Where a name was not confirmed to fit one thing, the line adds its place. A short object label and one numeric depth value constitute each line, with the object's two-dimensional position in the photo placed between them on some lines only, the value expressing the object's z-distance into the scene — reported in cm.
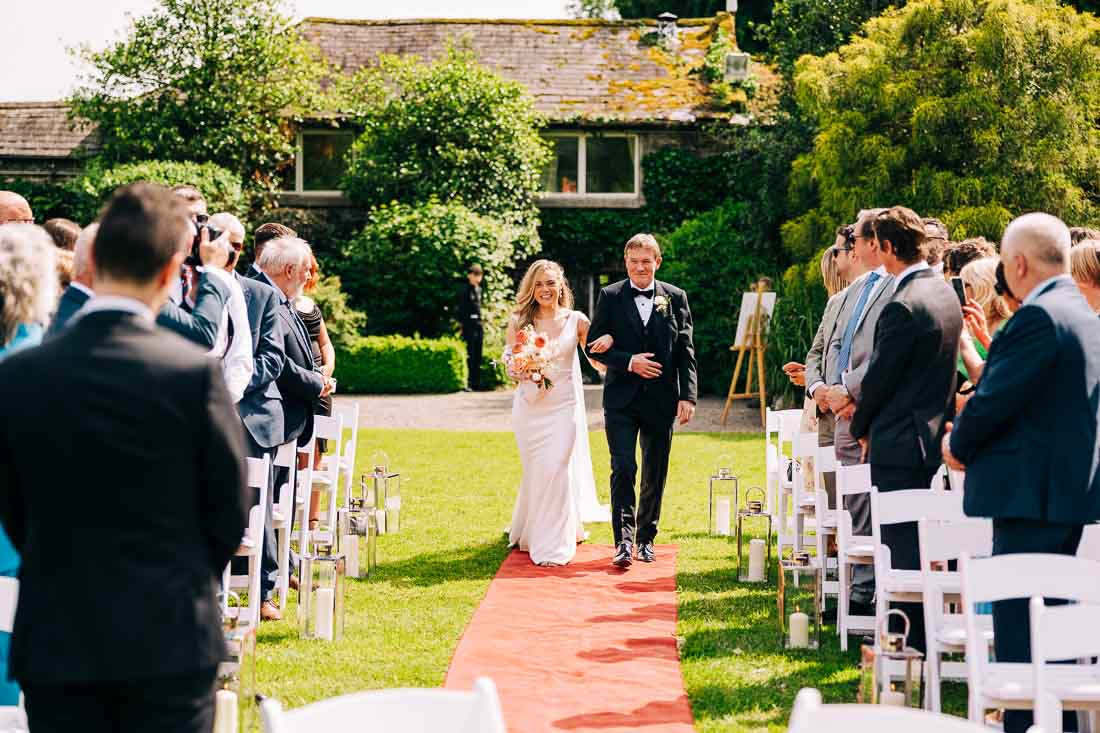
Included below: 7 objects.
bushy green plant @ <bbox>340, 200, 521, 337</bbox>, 2455
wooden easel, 1908
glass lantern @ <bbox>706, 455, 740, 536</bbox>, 1074
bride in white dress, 996
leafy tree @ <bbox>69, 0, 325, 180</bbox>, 2600
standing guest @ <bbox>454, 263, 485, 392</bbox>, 2342
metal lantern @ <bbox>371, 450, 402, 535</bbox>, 1052
